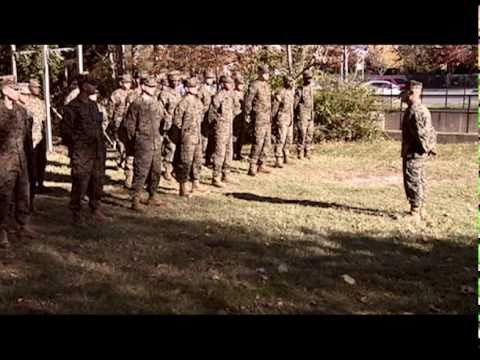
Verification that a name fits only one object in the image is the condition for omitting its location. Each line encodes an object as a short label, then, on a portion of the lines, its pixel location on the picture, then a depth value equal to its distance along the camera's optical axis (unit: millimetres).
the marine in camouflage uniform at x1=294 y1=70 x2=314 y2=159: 15961
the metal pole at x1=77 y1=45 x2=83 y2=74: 14844
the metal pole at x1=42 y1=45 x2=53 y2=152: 15226
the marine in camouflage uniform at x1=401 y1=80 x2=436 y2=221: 8820
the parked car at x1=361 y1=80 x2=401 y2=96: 22144
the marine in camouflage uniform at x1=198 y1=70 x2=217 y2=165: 13123
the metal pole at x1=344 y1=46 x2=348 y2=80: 19594
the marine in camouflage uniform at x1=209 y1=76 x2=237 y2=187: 12188
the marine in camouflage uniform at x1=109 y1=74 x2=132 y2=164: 12477
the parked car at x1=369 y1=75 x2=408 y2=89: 31855
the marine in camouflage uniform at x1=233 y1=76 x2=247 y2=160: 14950
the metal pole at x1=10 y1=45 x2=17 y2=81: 16027
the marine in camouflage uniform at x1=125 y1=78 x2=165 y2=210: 9539
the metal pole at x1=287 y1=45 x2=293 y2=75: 18928
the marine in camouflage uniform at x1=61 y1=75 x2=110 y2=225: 8578
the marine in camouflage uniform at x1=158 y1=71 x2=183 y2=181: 12367
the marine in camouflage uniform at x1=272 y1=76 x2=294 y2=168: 14906
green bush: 18453
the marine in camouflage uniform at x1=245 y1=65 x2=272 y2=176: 13516
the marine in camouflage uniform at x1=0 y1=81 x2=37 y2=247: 7484
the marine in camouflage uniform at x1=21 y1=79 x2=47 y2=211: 10297
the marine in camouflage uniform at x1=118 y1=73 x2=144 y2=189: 10492
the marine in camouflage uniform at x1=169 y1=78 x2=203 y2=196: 10633
